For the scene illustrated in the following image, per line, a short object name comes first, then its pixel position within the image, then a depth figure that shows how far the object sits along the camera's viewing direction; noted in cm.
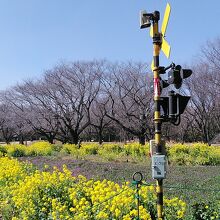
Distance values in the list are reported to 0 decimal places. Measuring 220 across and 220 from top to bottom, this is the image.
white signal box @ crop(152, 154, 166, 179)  464
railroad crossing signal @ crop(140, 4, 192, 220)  468
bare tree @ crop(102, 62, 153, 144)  3344
